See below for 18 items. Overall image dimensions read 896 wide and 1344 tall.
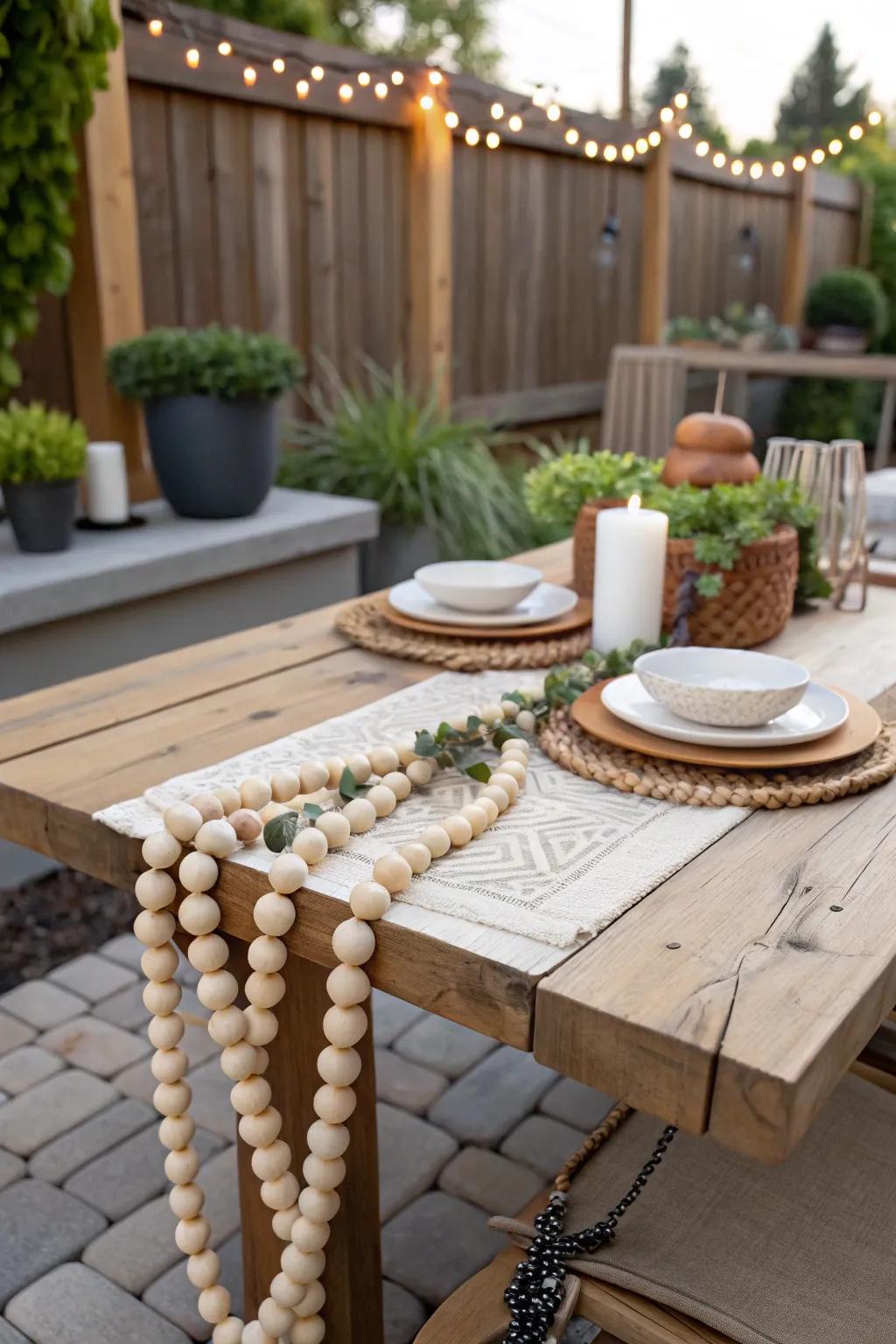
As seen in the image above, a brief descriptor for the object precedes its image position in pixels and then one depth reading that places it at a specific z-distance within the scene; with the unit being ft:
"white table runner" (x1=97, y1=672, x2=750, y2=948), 2.72
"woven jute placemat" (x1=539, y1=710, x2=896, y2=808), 3.31
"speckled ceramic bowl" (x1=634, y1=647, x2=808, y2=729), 3.49
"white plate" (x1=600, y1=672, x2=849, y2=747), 3.50
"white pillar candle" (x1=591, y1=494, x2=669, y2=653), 4.45
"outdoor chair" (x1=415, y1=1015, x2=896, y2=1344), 2.84
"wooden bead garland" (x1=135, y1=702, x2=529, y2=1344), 2.78
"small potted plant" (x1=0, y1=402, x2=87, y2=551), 7.84
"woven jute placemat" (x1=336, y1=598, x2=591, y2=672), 4.57
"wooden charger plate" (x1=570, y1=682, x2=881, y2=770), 3.44
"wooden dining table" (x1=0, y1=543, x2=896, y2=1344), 2.23
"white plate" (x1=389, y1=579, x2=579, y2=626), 4.89
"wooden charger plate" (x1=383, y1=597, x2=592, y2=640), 4.80
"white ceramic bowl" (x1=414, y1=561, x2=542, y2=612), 4.92
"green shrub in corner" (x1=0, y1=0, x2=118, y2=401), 8.18
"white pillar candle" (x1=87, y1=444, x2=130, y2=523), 9.02
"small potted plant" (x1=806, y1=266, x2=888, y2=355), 22.01
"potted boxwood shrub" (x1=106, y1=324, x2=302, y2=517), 8.99
